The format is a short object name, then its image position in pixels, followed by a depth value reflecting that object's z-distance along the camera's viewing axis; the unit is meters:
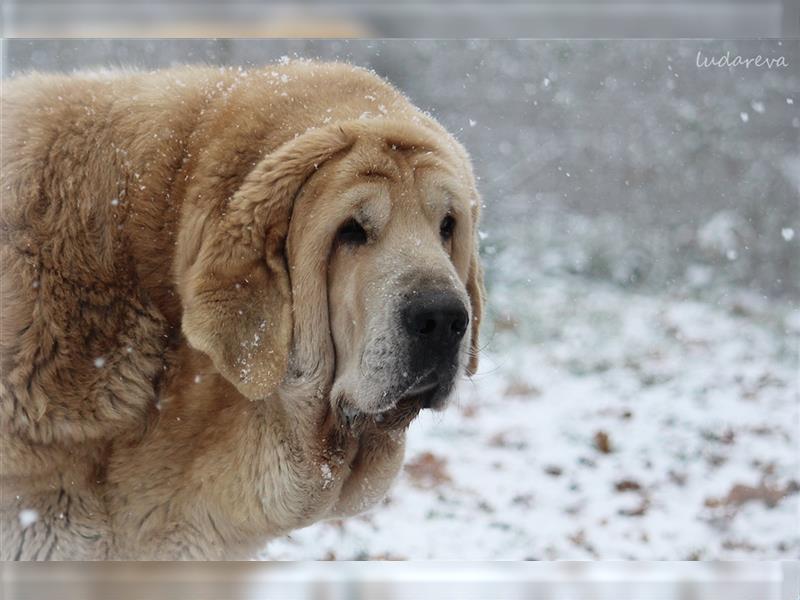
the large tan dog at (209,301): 4.70
